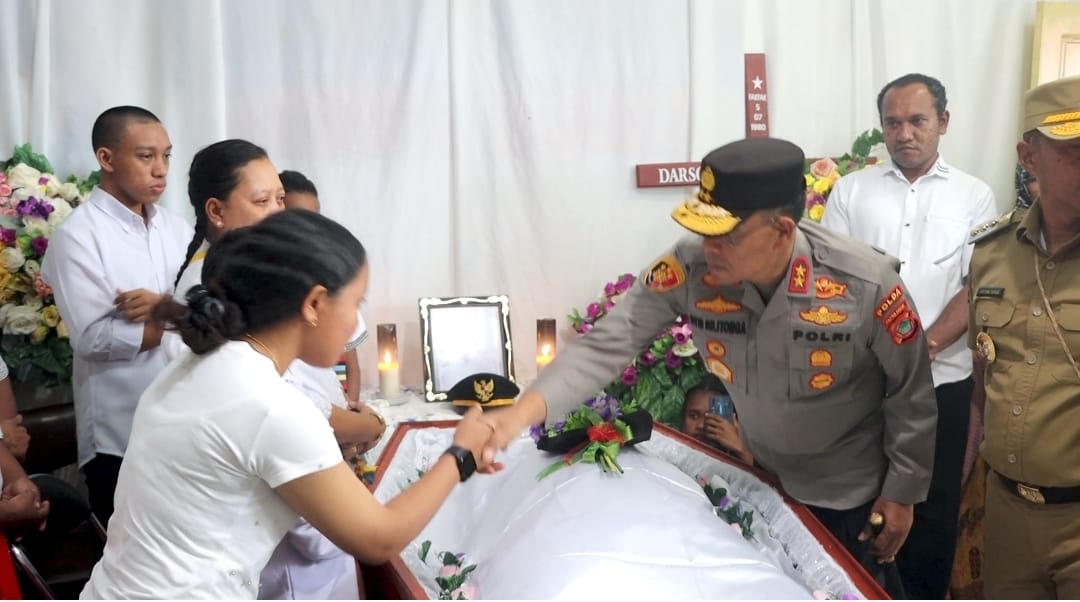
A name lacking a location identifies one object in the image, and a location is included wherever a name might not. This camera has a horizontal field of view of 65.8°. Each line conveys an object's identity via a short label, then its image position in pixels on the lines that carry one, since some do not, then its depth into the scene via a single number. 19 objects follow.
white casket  1.57
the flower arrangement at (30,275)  2.81
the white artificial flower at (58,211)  2.86
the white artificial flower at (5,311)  2.82
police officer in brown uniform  1.72
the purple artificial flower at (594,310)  3.39
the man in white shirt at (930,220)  2.80
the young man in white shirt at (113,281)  2.30
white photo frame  3.31
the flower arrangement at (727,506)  1.92
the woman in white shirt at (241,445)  1.15
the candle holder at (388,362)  3.28
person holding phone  2.39
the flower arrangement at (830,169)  3.20
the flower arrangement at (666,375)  3.02
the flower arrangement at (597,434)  2.04
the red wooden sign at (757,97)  3.54
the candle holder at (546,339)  3.34
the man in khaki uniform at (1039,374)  1.66
